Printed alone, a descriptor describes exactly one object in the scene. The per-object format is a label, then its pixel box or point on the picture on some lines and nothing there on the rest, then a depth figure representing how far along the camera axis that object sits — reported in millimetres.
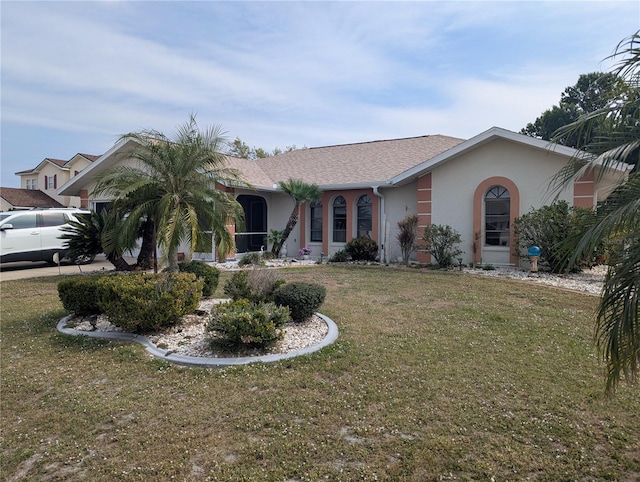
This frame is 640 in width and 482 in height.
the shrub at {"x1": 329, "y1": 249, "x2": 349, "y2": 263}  16494
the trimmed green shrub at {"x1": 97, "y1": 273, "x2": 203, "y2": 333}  6133
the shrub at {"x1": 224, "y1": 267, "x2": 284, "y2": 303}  7219
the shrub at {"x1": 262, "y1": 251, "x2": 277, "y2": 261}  17283
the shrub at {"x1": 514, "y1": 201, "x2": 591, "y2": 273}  11772
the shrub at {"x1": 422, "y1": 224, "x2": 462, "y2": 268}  13906
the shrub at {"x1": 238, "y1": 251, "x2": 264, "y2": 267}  15217
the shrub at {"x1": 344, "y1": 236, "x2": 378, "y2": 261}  16344
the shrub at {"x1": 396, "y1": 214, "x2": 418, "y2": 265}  14969
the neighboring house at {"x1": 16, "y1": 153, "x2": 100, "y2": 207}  36219
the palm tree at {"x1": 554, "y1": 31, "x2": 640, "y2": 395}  2521
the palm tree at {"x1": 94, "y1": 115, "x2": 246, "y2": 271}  7832
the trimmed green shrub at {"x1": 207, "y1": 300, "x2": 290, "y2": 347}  5387
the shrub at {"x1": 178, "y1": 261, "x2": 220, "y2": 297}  8797
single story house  13297
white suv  13883
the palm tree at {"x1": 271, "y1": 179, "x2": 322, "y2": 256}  16516
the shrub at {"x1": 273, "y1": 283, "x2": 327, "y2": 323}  6727
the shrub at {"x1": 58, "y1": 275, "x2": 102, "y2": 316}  7195
